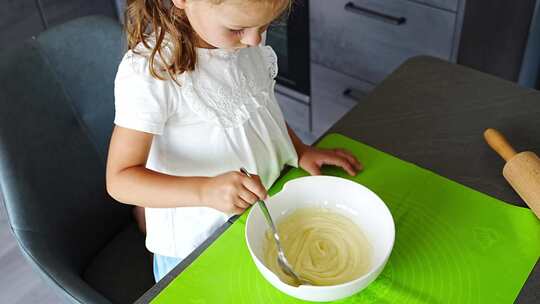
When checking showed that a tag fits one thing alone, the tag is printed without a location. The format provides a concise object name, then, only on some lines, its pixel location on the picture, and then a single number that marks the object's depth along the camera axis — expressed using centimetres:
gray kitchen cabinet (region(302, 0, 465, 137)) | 162
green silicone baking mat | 69
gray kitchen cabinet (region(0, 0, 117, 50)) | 228
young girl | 74
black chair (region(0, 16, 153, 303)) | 88
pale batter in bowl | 71
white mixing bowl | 66
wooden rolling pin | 78
